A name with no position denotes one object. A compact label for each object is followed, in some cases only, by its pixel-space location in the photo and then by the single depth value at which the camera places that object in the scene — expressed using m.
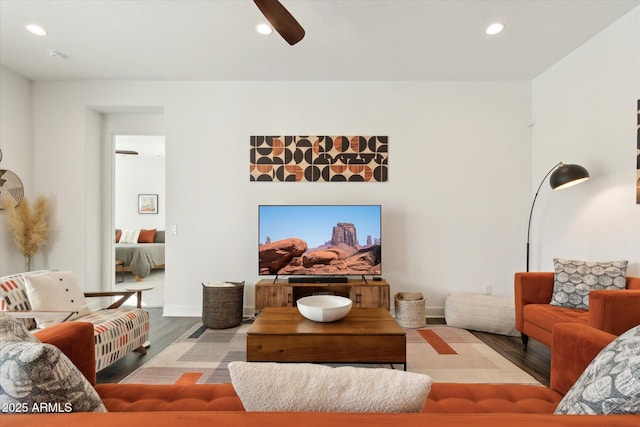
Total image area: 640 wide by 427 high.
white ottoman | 3.14
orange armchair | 1.93
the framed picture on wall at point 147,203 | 7.98
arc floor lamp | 2.73
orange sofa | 0.67
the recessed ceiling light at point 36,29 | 2.77
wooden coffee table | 2.01
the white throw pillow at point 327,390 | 0.75
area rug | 2.29
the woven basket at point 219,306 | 3.34
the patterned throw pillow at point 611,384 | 0.79
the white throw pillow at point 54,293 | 2.26
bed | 6.12
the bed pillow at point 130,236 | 7.43
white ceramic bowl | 2.20
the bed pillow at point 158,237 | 7.48
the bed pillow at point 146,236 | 7.41
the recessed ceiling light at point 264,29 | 2.75
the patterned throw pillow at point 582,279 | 2.46
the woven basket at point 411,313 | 3.38
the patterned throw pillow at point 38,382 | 0.78
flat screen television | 3.56
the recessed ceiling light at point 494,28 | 2.73
